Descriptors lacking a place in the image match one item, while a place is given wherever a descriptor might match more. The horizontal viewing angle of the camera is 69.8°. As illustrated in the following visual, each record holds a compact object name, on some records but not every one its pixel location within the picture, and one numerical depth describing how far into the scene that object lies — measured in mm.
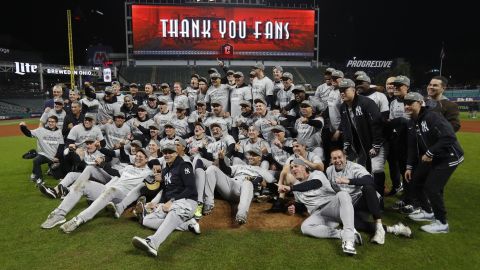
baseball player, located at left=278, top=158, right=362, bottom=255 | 4500
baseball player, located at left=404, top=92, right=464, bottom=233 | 4824
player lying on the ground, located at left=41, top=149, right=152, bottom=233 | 5305
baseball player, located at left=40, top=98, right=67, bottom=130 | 8559
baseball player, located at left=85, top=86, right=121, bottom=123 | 8805
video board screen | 35031
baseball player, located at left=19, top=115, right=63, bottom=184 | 8102
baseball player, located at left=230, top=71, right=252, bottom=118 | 8453
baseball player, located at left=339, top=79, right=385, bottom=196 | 5562
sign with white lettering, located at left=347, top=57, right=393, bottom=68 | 44128
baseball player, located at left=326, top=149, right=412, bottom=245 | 4699
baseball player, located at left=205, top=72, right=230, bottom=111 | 8617
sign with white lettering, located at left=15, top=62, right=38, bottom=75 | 33731
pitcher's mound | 5328
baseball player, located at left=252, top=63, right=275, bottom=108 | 8477
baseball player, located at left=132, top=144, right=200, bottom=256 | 4738
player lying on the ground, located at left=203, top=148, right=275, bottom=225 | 5461
